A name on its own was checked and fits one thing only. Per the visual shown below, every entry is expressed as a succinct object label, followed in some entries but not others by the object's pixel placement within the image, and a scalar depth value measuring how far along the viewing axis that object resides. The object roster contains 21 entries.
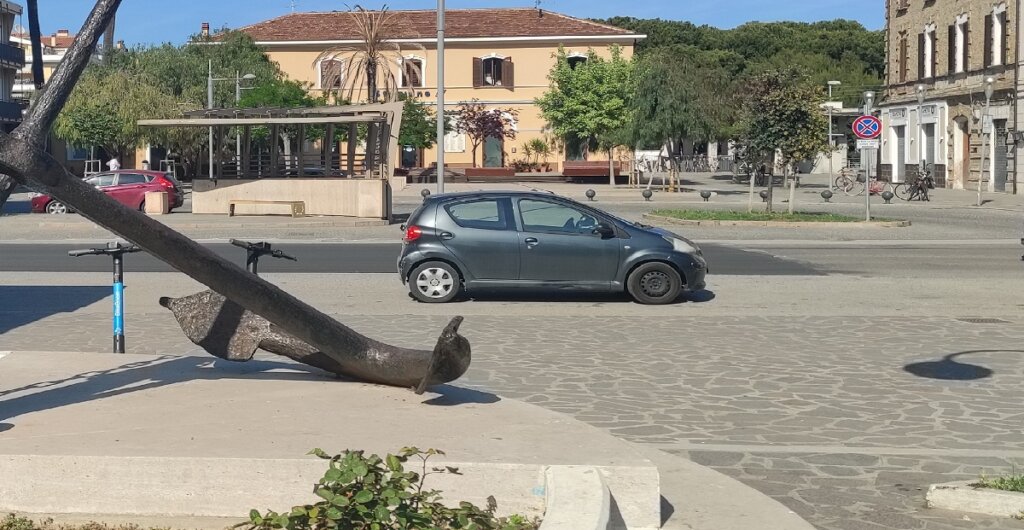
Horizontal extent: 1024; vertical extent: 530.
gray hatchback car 15.09
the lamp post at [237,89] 56.69
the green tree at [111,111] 55.84
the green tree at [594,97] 59.88
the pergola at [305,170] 33.25
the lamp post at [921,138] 53.42
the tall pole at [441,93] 28.74
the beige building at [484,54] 74.00
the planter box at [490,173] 67.12
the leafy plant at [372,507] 4.57
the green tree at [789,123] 30.95
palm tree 56.16
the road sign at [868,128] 31.56
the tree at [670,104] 51.66
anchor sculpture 5.95
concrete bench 33.73
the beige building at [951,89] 46.84
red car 37.28
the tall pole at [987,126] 42.16
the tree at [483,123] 73.69
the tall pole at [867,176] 30.92
